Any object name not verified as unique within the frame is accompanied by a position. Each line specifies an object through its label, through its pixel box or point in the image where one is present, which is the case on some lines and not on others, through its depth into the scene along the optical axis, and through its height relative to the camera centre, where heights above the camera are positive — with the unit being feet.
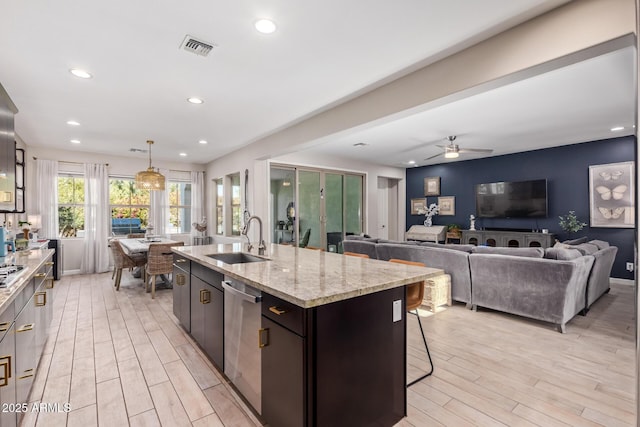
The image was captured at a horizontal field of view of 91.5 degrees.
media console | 20.36 -1.92
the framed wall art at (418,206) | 27.99 +0.51
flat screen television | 20.99 +0.84
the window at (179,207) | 24.53 +0.48
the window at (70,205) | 20.65 +0.57
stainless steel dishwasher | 5.98 -2.65
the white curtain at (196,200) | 25.27 +1.05
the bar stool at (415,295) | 7.93 -2.14
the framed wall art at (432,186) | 27.17 +2.27
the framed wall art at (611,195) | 17.84 +0.93
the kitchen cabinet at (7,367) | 4.75 -2.43
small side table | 12.68 -3.35
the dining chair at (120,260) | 15.85 -2.42
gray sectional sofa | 10.62 -2.43
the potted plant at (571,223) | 19.38 -0.79
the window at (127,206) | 22.45 +0.53
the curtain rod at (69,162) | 20.21 +3.39
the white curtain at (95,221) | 20.86 -0.52
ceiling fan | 17.33 +3.42
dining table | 15.89 -1.74
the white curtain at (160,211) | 23.30 +0.16
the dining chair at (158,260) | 14.65 -2.25
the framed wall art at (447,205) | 26.22 +0.55
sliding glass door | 21.39 +0.47
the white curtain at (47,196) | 19.30 +1.12
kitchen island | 4.75 -2.20
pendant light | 16.76 +1.78
